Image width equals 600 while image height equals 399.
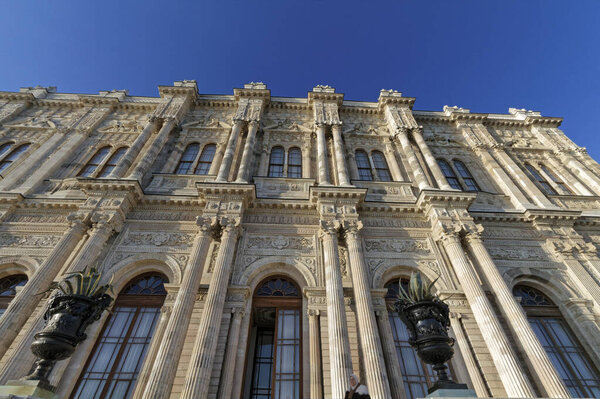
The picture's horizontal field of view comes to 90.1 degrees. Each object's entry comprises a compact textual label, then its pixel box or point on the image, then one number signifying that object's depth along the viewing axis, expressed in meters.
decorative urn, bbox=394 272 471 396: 5.00
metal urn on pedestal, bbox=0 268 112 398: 4.66
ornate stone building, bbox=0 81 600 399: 7.32
